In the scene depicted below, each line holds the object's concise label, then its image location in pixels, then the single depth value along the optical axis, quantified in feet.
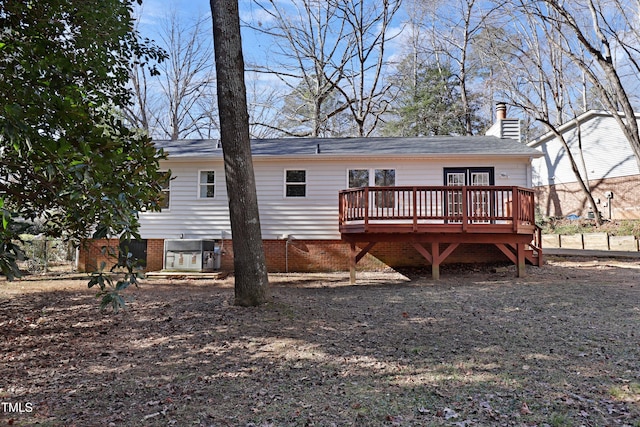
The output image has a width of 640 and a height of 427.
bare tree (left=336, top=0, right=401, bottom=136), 68.18
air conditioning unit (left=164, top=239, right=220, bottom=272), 35.58
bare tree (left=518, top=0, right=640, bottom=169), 40.55
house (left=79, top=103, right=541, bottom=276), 36.50
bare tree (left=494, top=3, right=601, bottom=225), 62.23
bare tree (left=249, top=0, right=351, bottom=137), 69.05
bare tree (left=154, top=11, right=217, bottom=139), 77.92
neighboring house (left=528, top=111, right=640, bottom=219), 62.13
